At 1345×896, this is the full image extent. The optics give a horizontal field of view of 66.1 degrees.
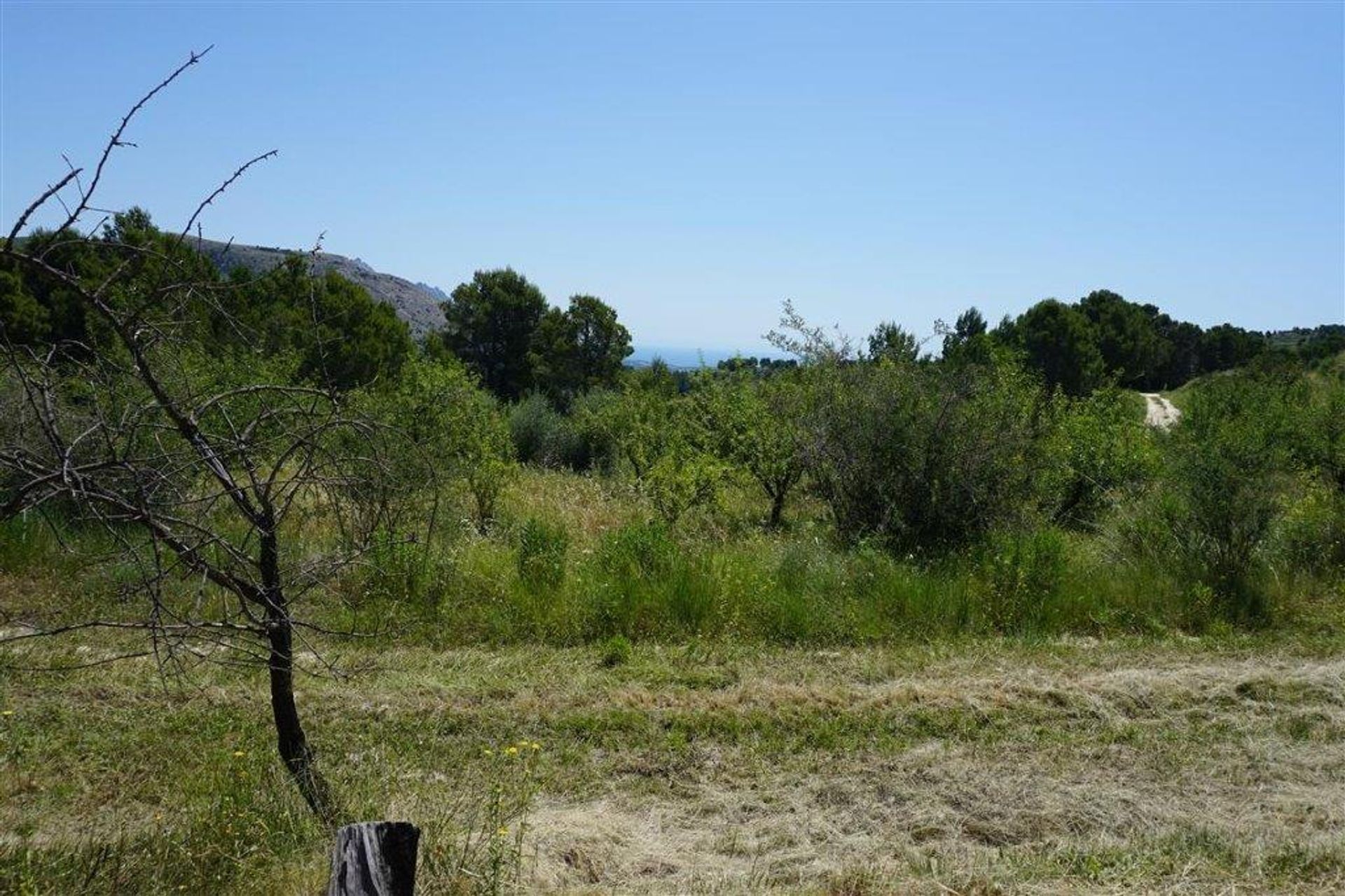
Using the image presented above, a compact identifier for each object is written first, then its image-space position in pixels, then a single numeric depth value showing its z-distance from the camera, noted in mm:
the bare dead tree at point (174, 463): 3719
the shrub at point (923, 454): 10336
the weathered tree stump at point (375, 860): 3248
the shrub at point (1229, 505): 8734
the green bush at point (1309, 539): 9195
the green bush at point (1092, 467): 12320
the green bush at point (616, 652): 7375
